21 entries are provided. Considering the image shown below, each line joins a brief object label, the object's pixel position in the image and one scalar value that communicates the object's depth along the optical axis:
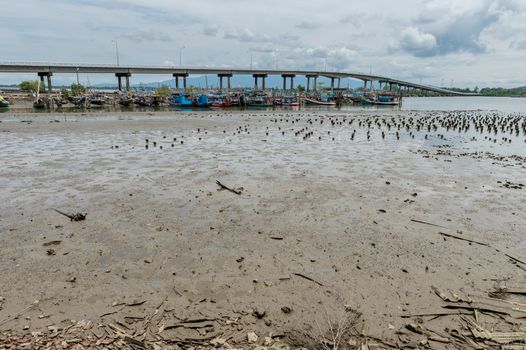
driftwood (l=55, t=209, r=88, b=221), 10.21
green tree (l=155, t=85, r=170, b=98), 131.88
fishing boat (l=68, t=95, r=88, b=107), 85.14
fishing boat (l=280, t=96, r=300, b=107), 101.62
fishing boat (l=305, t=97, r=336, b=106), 112.44
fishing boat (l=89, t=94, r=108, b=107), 89.19
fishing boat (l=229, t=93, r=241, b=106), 95.19
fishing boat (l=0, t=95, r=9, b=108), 72.66
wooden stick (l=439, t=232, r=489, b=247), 9.23
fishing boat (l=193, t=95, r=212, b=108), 88.38
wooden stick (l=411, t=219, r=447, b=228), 10.48
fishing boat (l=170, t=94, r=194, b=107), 89.18
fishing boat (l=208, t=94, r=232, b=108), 89.50
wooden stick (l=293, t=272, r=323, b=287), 7.21
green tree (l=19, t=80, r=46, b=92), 146.52
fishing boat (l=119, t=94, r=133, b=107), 89.19
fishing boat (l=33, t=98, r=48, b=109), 75.57
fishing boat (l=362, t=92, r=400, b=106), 119.65
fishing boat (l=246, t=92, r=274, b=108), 95.69
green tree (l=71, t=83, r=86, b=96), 117.53
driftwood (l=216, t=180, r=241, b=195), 13.23
